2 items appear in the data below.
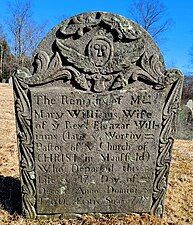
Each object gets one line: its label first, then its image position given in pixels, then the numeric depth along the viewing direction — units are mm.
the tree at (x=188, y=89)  36281
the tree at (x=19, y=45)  38031
